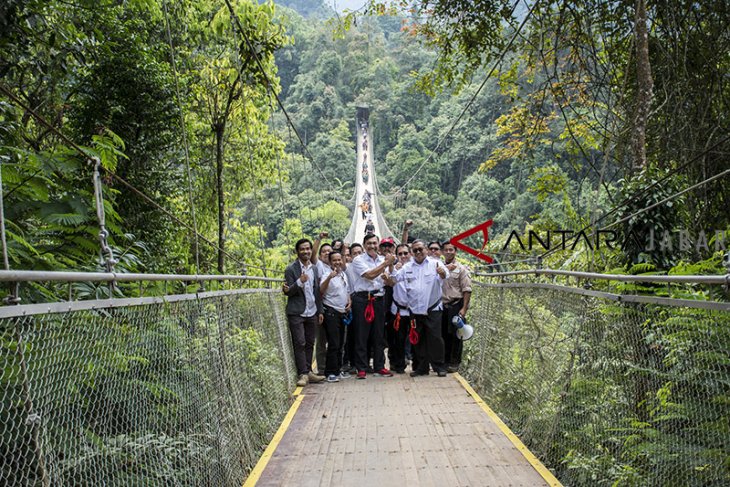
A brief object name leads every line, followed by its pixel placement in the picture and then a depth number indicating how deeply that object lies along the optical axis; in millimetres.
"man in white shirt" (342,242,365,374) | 5191
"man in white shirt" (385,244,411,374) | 5082
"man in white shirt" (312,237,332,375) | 5039
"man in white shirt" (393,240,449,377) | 4902
